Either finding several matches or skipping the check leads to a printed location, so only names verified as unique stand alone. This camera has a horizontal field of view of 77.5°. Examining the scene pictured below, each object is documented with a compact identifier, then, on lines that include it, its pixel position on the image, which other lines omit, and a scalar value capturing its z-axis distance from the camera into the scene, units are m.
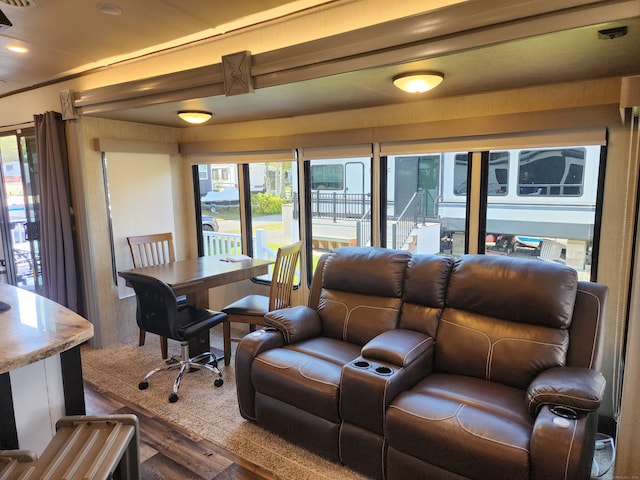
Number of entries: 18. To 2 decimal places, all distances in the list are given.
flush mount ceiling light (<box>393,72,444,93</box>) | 2.31
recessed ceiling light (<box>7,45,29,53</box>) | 2.98
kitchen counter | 1.48
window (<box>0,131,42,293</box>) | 4.40
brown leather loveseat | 1.77
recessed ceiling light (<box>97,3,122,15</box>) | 2.33
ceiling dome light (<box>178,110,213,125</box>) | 3.47
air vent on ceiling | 2.22
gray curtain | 3.79
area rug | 2.31
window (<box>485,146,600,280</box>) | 2.79
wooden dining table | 3.24
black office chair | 2.91
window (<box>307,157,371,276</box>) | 3.73
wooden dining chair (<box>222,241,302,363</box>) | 3.42
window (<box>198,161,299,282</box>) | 4.23
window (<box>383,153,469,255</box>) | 3.28
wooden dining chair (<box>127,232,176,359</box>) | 4.05
